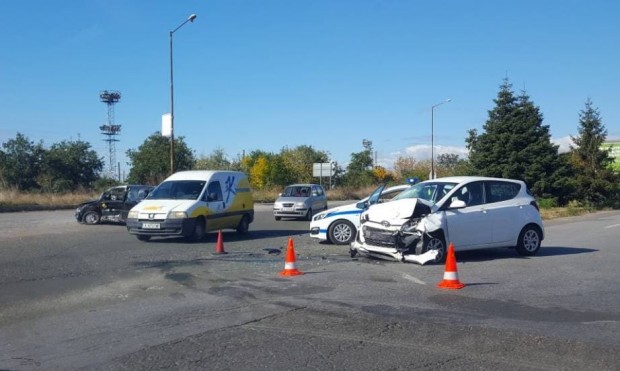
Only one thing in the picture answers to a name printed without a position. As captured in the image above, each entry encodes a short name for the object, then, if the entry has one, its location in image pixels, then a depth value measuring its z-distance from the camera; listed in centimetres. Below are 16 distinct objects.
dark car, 2280
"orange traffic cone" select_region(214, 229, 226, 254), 1445
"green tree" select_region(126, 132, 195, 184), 5581
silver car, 2708
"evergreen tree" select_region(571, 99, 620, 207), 3900
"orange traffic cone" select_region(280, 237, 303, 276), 1108
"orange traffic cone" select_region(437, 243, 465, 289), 974
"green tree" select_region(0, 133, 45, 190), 5278
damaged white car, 1199
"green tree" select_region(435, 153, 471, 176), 4050
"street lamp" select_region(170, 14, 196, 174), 3281
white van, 1636
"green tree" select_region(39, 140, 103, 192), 5591
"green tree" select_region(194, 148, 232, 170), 6544
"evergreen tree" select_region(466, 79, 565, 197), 3494
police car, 1548
